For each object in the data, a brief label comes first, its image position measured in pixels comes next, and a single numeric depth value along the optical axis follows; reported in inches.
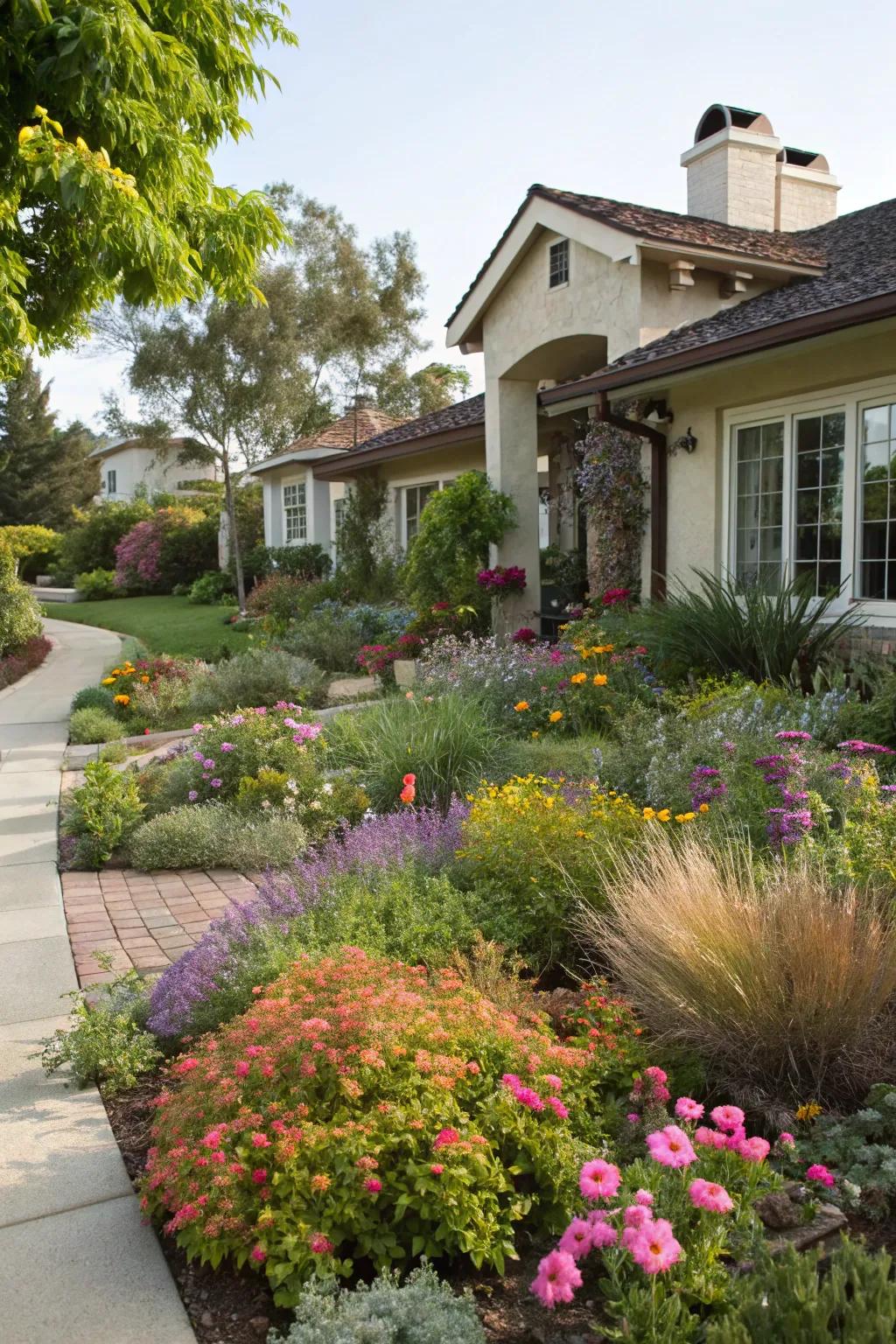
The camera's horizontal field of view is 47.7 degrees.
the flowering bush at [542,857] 156.9
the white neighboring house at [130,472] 1863.9
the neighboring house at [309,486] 897.5
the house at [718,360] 323.9
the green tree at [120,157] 147.9
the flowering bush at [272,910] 137.2
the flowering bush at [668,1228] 76.9
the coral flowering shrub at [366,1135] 91.4
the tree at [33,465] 1641.2
